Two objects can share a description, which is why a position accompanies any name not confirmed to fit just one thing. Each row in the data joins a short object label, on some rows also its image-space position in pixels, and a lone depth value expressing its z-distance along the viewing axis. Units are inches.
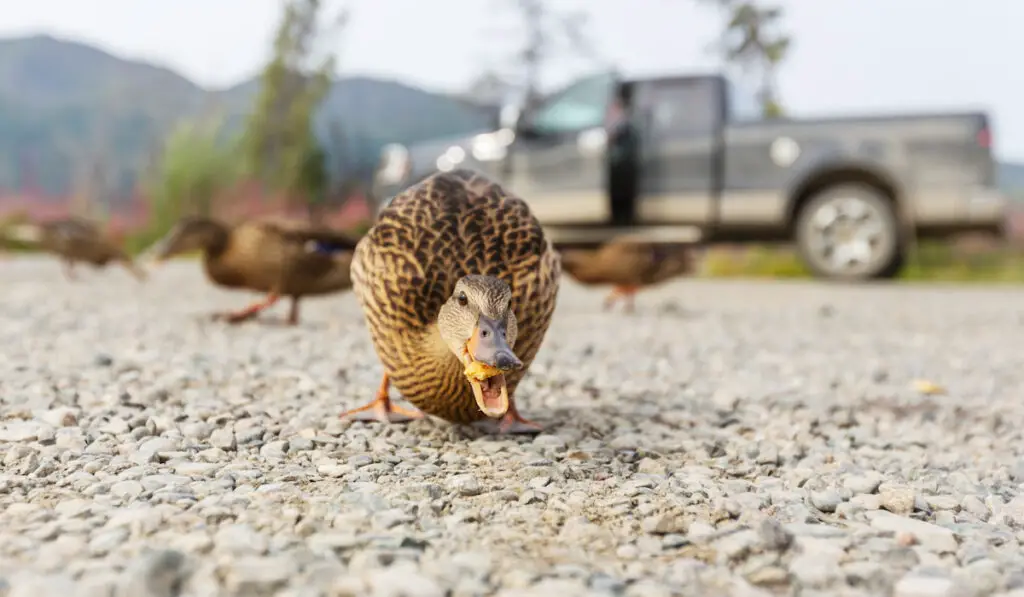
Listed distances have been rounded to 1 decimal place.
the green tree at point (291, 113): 648.4
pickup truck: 368.5
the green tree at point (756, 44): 597.9
